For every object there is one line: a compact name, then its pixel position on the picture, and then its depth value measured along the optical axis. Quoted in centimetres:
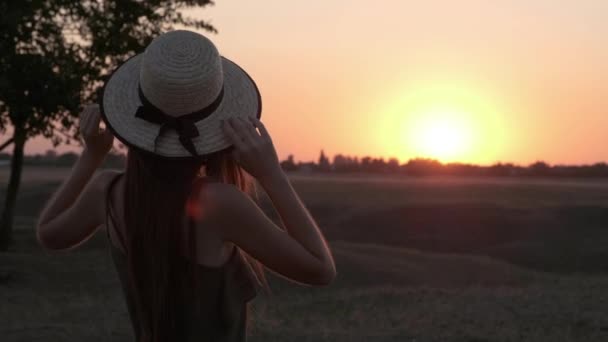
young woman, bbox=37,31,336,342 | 251
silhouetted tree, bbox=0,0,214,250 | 1972
